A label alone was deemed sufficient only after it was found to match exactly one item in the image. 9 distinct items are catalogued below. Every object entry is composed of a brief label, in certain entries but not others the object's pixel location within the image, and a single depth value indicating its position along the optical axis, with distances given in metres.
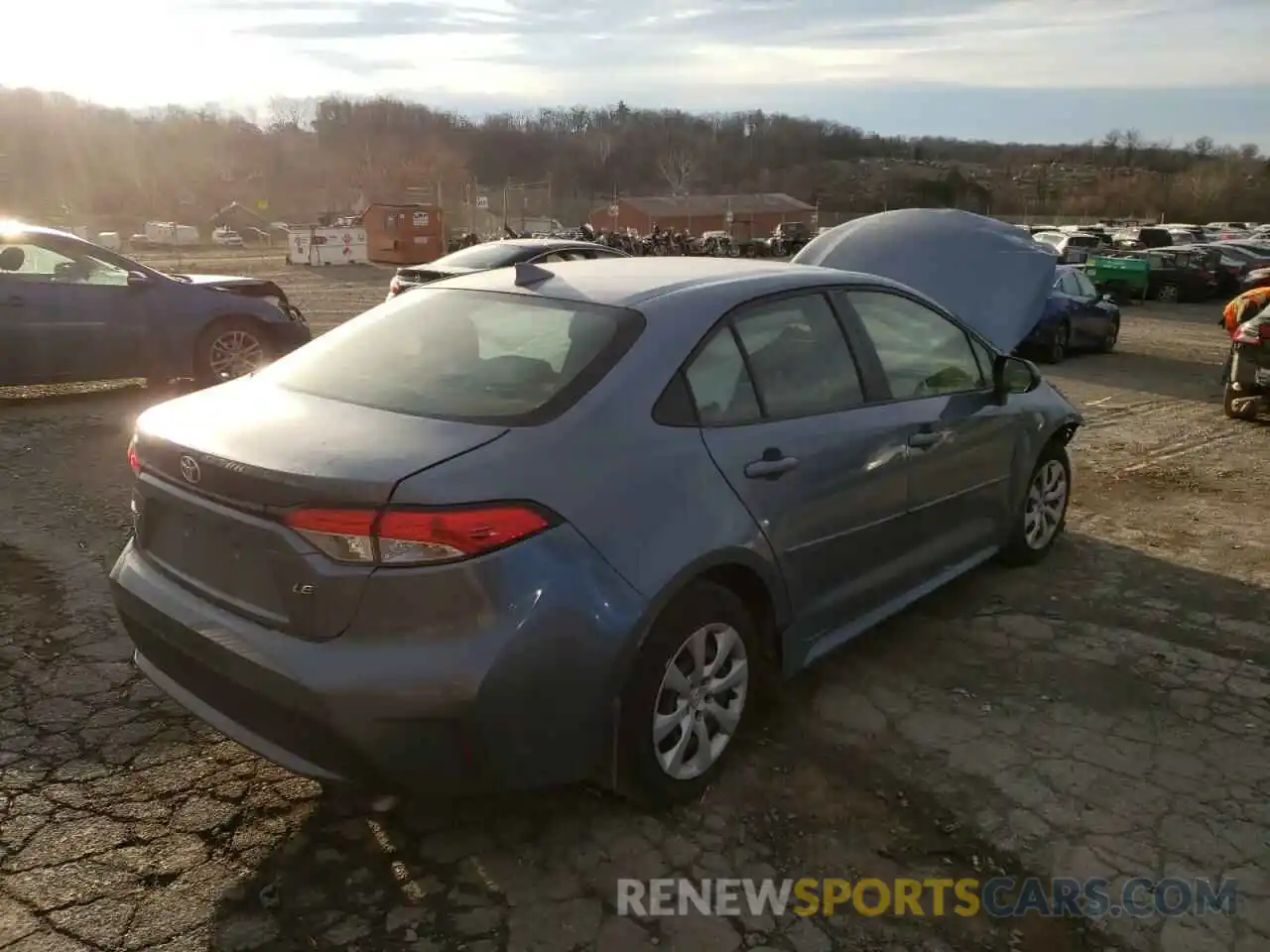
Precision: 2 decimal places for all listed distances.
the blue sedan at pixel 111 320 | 8.12
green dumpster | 26.38
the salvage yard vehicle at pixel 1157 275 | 26.44
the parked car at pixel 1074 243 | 29.13
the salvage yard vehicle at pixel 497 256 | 12.08
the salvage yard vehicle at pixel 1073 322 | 14.45
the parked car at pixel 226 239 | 59.53
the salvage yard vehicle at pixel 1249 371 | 9.62
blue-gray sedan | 2.38
